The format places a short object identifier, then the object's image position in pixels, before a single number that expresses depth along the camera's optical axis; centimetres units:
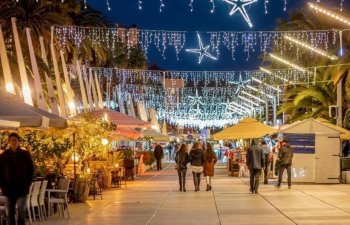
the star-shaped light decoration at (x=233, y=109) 10212
